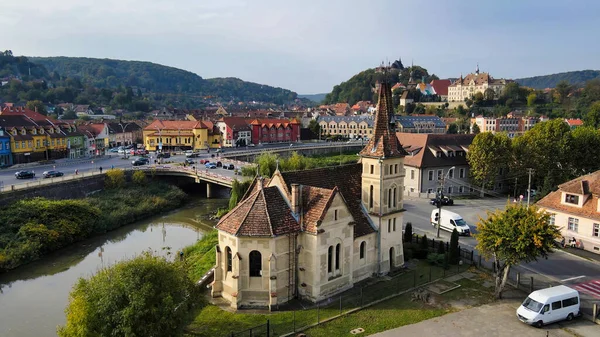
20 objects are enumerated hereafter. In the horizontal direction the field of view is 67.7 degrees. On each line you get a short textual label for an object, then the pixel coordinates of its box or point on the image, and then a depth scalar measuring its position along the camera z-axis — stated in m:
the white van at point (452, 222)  44.64
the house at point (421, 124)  136.00
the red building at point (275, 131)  124.88
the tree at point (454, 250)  35.38
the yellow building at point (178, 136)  106.06
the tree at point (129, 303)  19.22
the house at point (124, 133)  115.69
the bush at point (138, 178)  67.69
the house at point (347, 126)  148.88
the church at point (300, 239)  28.00
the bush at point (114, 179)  63.97
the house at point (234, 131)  116.62
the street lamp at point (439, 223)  42.53
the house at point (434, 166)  61.62
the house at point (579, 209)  39.50
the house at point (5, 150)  72.12
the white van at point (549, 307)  25.69
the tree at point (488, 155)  59.68
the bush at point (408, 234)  40.88
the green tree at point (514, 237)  28.20
